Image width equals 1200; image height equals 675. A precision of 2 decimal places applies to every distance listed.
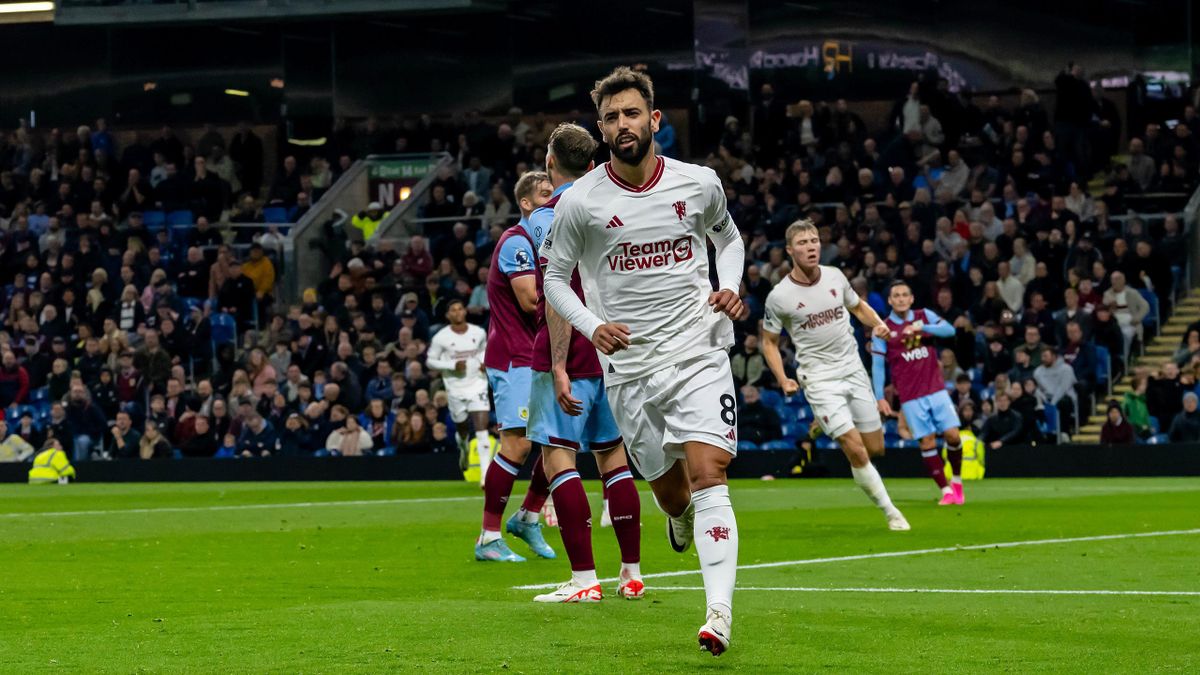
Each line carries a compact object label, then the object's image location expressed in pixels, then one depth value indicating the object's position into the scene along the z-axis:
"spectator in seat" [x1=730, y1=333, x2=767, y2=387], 28.41
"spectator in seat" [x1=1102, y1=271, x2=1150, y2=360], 28.06
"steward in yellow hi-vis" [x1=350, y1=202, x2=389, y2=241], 37.19
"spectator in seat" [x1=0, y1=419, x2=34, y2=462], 32.00
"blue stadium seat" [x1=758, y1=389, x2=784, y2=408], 28.34
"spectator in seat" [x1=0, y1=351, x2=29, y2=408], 33.25
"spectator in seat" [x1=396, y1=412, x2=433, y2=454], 29.38
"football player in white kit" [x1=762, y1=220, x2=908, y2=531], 15.76
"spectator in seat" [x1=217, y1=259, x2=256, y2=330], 34.44
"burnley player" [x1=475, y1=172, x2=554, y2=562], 11.26
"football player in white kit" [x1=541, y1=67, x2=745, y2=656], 7.99
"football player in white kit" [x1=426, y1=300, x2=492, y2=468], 23.02
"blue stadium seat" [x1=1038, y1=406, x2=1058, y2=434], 26.98
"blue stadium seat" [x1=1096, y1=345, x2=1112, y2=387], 27.75
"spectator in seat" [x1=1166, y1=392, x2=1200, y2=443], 25.72
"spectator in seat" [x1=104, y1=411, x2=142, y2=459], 31.75
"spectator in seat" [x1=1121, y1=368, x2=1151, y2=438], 26.52
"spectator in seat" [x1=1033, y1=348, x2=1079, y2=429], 27.22
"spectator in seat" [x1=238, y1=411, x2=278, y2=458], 30.89
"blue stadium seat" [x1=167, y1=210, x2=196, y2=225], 38.51
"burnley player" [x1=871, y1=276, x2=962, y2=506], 19.12
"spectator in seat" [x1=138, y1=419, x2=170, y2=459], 31.47
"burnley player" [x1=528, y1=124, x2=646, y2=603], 9.55
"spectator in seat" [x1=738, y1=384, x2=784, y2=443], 28.14
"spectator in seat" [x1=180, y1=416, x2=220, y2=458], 31.28
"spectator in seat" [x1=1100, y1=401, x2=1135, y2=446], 26.34
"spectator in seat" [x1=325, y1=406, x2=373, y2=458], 30.09
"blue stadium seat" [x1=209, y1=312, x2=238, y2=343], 34.06
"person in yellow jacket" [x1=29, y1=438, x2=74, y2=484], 29.94
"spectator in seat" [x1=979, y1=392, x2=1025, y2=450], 26.55
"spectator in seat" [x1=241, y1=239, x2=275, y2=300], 35.28
